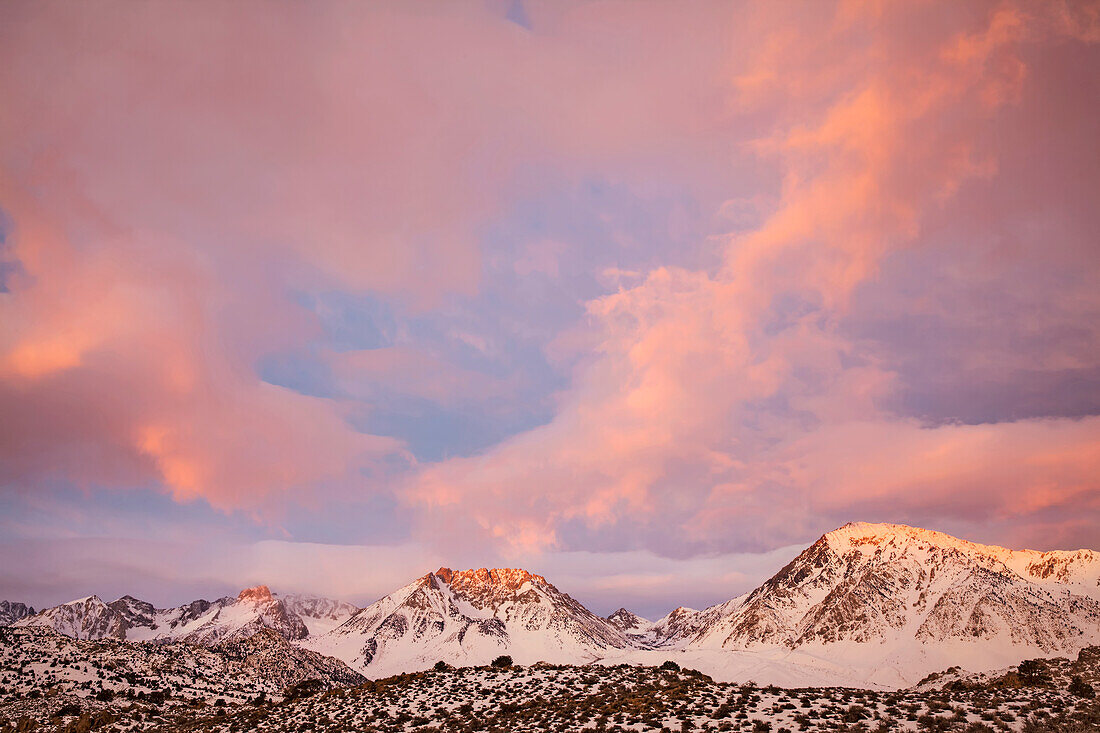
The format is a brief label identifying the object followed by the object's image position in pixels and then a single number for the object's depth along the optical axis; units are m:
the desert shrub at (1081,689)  36.06
